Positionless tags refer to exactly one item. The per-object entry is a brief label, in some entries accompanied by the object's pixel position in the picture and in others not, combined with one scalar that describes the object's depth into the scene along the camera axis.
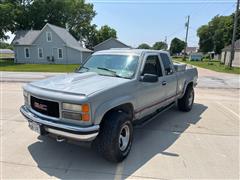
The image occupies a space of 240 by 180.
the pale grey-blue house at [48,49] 33.38
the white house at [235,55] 34.67
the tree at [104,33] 61.22
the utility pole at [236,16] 23.98
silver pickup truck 2.97
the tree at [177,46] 106.56
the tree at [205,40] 77.31
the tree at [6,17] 35.17
